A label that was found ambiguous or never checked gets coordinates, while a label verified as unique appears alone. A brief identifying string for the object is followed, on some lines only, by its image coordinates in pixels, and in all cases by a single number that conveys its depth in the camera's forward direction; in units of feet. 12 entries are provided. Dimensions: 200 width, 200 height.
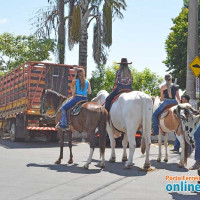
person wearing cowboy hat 35.09
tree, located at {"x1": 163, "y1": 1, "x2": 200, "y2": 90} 94.64
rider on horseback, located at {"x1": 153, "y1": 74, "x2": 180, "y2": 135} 35.99
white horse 31.81
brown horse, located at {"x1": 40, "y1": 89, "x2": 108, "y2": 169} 32.40
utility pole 47.19
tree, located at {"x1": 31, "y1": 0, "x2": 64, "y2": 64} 87.51
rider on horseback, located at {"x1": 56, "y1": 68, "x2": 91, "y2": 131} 34.65
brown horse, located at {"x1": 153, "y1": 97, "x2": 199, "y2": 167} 26.25
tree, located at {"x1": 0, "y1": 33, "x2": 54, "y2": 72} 104.78
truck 55.62
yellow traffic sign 46.11
